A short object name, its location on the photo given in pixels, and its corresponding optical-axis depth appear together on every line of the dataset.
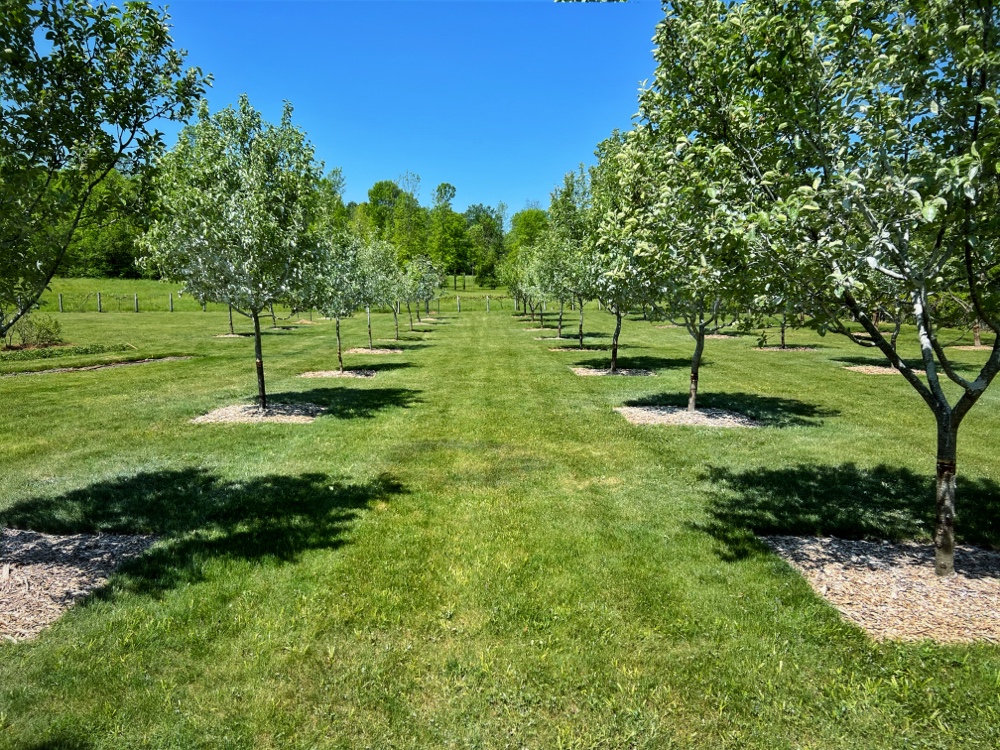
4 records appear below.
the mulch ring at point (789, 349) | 27.38
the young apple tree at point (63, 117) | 5.37
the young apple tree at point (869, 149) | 4.49
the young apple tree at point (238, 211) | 11.65
